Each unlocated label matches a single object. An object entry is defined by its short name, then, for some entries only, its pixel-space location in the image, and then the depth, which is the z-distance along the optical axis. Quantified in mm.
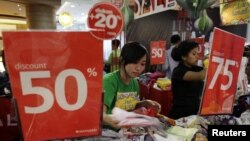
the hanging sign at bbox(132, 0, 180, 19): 4734
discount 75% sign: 1442
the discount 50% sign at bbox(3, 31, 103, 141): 1042
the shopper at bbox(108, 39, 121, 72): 3948
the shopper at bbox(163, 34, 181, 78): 4977
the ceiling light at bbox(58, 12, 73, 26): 9219
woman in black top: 2080
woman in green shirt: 1654
